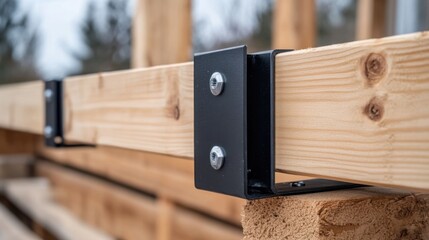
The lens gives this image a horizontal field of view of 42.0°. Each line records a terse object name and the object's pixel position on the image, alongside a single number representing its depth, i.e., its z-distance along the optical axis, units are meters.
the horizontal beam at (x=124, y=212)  2.31
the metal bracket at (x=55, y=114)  1.17
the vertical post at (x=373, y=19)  2.89
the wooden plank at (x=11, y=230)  2.77
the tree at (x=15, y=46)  6.30
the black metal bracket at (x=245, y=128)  0.56
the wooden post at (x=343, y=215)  0.53
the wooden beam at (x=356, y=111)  0.43
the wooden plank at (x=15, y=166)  3.74
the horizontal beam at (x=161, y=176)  1.99
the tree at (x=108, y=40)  5.95
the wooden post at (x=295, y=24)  2.30
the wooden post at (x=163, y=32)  1.68
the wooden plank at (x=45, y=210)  2.58
